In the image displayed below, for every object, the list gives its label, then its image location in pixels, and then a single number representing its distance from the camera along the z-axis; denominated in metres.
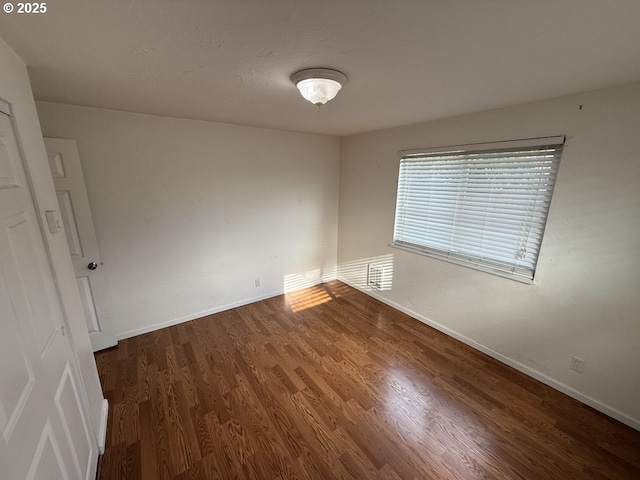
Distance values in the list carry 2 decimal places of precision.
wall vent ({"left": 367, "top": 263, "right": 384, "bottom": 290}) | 3.36
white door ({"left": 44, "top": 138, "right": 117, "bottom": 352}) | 2.00
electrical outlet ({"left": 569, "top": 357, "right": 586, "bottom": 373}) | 1.84
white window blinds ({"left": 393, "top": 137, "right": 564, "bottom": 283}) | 1.96
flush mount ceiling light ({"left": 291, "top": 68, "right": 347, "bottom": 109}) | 1.33
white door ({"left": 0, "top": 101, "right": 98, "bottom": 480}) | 0.78
